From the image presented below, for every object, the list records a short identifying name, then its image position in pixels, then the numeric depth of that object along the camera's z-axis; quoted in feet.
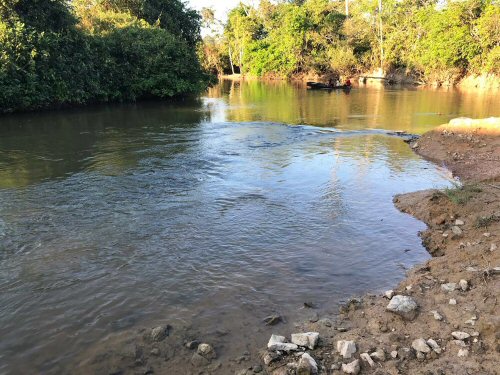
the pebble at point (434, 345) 13.20
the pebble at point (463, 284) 16.96
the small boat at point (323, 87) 132.67
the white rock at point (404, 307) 15.66
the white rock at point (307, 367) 12.78
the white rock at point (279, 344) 14.10
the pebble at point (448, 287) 17.10
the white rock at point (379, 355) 13.19
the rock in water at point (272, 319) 16.36
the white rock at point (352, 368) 12.71
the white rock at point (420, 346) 13.29
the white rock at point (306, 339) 14.21
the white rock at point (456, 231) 23.55
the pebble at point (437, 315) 15.02
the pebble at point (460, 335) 13.53
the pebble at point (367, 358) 13.01
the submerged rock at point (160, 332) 15.54
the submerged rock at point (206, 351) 14.40
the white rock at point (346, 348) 13.51
